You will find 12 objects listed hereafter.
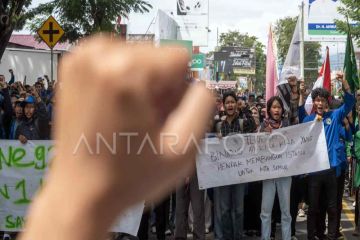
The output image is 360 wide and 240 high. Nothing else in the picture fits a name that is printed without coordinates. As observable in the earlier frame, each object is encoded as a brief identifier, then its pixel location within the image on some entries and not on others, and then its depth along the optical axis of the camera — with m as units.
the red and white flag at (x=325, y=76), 8.73
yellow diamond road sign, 12.12
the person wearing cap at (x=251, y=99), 14.82
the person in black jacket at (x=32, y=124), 7.20
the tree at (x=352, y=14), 20.00
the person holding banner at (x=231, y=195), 7.16
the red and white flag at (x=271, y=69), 9.05
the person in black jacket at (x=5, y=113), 7.91
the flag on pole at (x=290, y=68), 8.20
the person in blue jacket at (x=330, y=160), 7.00
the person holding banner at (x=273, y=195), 6.97
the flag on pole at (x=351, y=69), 7.84
